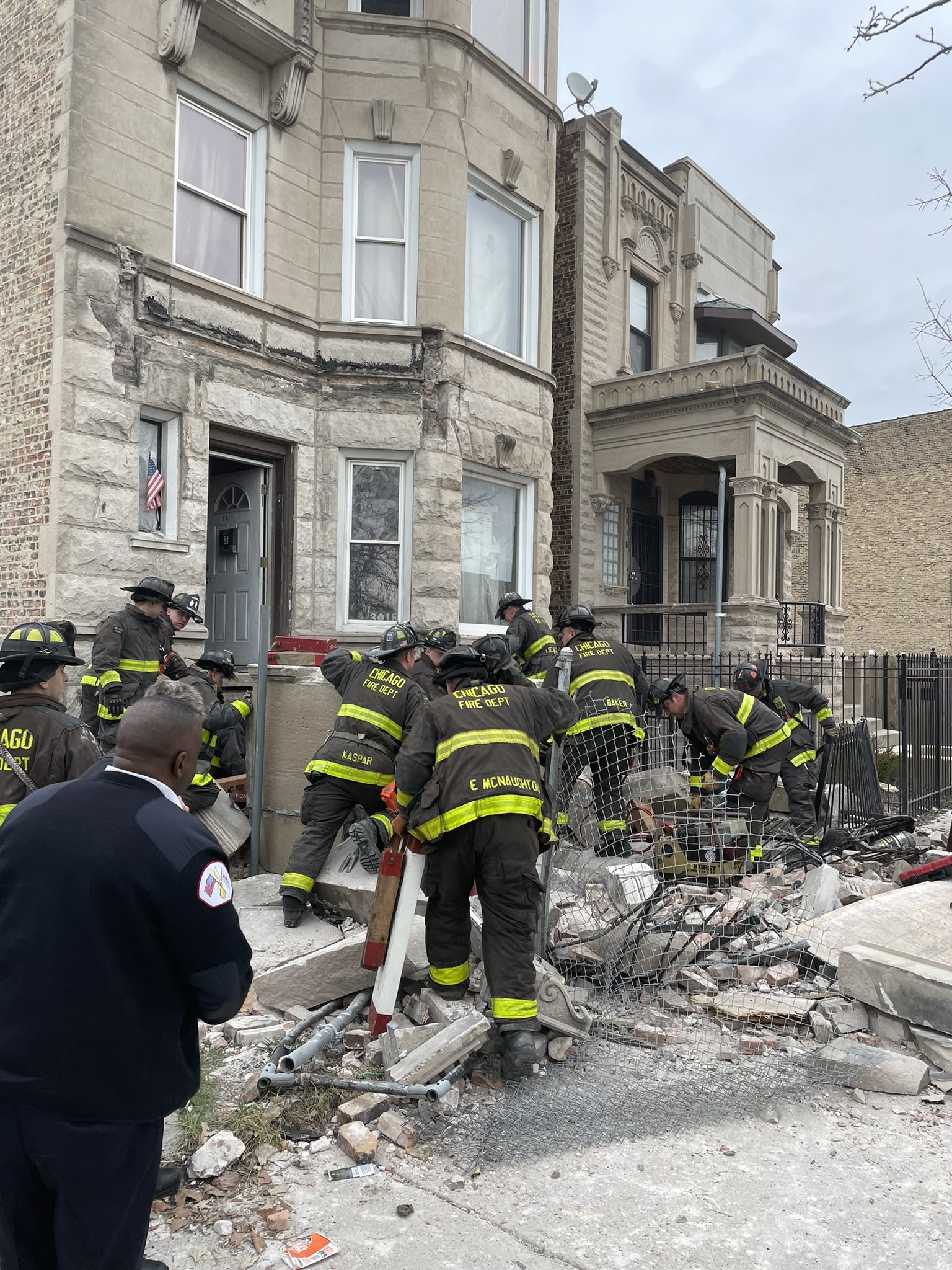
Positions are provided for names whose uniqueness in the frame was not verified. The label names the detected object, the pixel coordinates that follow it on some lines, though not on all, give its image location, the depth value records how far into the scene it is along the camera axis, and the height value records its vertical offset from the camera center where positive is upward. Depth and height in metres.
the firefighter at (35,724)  4.05 -0.44
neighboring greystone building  14.30 +3.40
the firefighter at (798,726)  8.59 -0.82
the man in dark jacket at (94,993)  2.04 -0.82
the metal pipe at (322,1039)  3.86 -1.78
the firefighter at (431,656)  6.89 -0.18
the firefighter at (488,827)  4.18 -0.90
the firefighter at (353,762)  5.68 -0.81
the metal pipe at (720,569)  12.95 +0.99
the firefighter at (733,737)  7.73 -0.83
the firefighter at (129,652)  6.79 -0.20
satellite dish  15.44 +9.04
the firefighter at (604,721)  7.00 -0.65
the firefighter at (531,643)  8.66 -0.08
